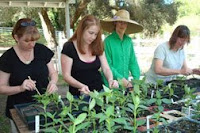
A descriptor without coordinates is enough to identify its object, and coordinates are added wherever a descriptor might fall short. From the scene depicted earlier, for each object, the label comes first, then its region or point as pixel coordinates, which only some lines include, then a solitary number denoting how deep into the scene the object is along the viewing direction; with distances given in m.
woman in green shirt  2.12
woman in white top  2.14
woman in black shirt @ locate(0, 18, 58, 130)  1.54
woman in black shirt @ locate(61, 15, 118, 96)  1.74
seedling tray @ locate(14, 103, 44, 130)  1.13
